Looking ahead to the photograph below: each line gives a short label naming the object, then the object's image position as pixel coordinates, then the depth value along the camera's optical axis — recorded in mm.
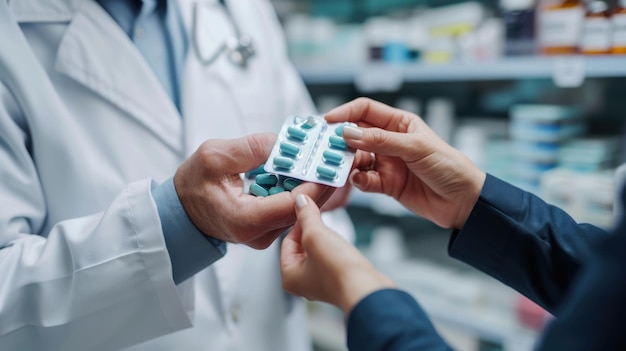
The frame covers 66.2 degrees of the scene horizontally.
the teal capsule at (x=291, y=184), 593
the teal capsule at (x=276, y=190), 585
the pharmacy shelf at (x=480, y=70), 892
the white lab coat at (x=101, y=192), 584
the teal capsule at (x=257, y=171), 629
